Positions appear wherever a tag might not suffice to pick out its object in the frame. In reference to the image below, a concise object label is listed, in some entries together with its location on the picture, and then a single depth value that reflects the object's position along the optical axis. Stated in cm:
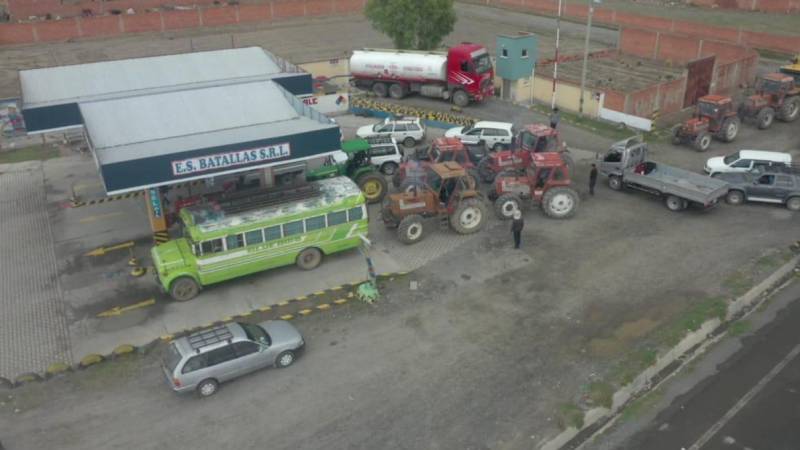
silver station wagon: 1405
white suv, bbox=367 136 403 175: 2627
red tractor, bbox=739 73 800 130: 3105
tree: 3781
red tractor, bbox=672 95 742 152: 2859
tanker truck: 3441
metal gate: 3315
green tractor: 2397
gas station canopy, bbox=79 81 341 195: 1800
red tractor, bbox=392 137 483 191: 2302
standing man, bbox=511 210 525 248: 2012
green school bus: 1775
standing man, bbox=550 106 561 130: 2898
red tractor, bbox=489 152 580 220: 2230
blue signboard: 1997
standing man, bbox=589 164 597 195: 2400
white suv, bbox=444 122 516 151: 2772
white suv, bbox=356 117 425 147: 2962
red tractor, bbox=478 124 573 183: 2458
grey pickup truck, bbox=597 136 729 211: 2236
